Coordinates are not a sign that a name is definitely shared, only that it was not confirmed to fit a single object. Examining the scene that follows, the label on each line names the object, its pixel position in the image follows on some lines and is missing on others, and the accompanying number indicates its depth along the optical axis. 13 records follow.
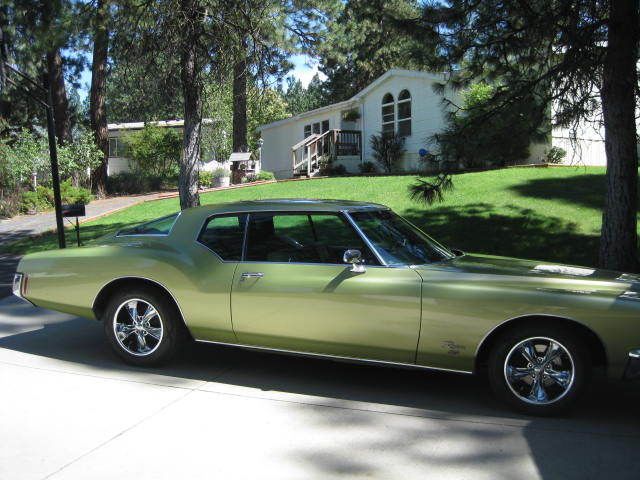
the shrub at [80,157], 24.28
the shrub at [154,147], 33.59
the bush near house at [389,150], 23.19
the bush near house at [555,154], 18.05
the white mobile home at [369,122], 22.78
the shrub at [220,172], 34.42
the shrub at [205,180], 31.34
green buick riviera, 4.09
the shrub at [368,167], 24.06
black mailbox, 9.15
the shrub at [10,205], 21.22
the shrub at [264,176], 27.81
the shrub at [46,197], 22.09
